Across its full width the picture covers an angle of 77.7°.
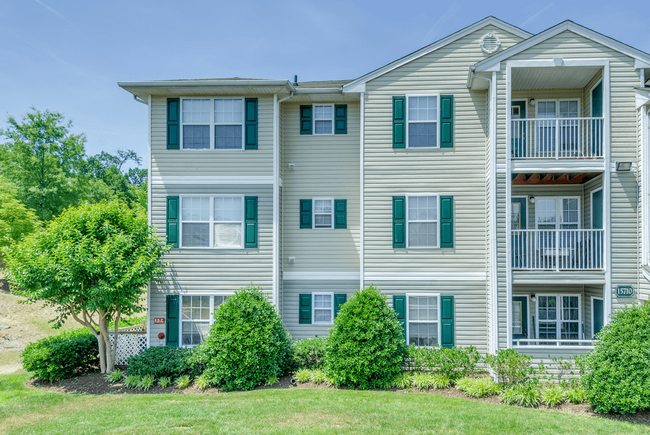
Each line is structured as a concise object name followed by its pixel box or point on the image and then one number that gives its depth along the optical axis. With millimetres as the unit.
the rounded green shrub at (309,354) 11273
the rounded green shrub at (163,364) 11102
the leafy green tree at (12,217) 24250
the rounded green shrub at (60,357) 11438
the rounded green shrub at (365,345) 10055
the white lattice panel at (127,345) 12492
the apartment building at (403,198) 11664
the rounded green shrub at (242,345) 10352
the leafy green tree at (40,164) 28953
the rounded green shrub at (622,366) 8328
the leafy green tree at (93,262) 10547
